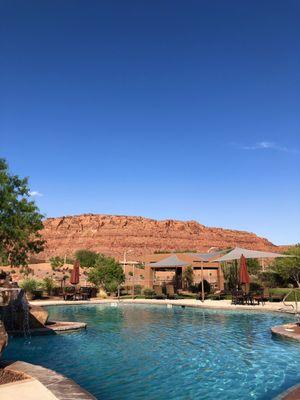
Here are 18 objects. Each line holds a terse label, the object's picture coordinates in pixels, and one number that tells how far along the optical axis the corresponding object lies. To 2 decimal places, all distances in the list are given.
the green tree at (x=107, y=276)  30.16
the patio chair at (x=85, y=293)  26.31
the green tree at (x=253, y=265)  44.73
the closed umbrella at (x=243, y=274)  21.44
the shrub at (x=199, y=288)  29.92
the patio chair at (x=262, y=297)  21.20
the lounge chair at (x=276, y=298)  22.66
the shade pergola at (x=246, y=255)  24.30
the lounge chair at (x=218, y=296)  25.39
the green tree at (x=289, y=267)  30.35
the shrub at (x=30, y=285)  26.77
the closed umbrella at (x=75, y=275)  26.89
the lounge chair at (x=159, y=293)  27.39
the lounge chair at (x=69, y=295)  25.77
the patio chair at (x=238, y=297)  21.31
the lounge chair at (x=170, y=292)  26.85
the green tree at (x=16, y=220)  13.92
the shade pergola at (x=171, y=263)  28.73
